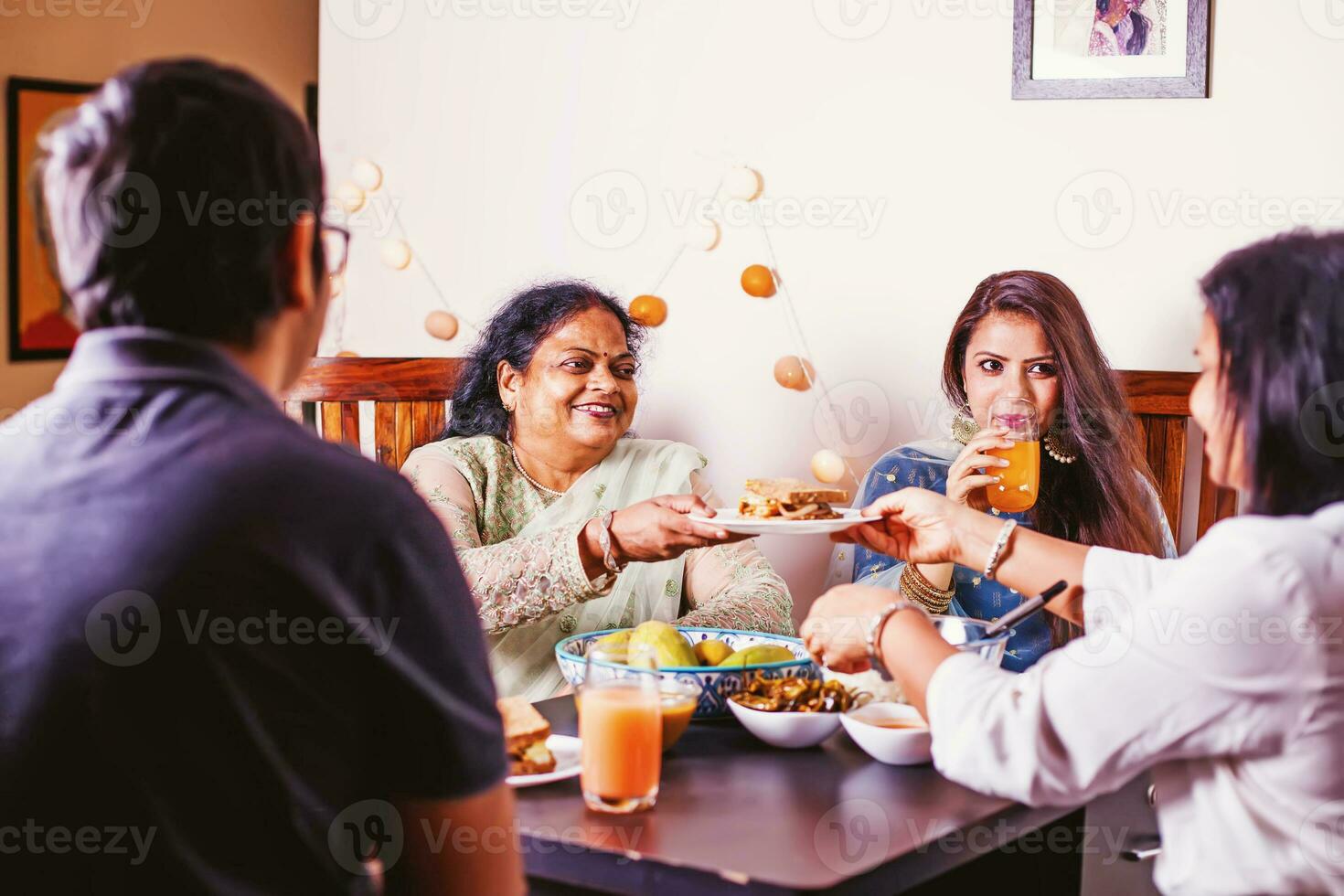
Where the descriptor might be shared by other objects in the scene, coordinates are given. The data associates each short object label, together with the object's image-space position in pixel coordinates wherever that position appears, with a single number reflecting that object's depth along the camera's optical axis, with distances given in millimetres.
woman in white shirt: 1107
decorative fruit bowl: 1630
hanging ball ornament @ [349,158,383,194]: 3354
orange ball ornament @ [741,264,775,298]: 2908
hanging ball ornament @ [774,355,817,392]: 2898
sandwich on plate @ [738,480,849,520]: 1803
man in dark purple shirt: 840
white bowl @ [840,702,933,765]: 1445
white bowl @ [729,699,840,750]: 1502
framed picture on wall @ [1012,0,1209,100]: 2486
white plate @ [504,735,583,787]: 1386
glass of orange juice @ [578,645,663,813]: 1315
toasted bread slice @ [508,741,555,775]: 1409
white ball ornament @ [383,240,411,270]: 3336
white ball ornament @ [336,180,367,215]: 3361
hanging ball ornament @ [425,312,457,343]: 3281
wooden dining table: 1168
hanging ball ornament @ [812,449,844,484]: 2855
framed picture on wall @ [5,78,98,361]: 4500
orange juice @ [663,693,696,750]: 1469
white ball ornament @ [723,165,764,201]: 2914
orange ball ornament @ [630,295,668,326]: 3037
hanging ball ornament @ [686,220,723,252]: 2977
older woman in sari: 2432
